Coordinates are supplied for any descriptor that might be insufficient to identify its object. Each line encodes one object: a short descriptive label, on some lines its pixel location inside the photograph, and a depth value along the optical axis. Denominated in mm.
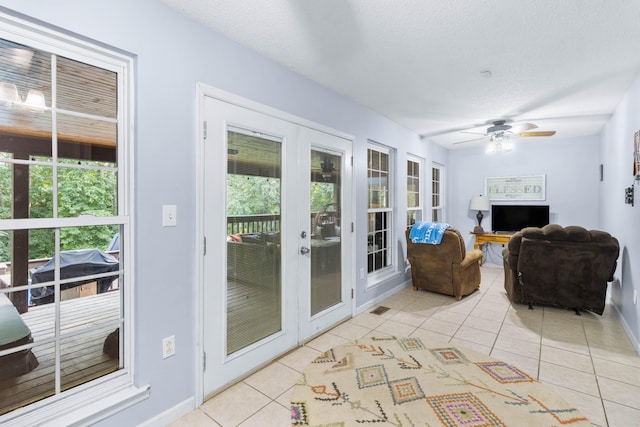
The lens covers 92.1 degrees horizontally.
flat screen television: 5586
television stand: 5472
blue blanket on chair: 3996
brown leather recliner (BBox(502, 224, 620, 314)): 3256
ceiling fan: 4168
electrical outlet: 1825
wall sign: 5734
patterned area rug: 1840
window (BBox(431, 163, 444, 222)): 5995
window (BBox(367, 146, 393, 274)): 3992
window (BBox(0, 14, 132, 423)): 1390
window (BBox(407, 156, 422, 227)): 4969
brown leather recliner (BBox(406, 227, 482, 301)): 3959
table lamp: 5940
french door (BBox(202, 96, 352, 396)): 2092
